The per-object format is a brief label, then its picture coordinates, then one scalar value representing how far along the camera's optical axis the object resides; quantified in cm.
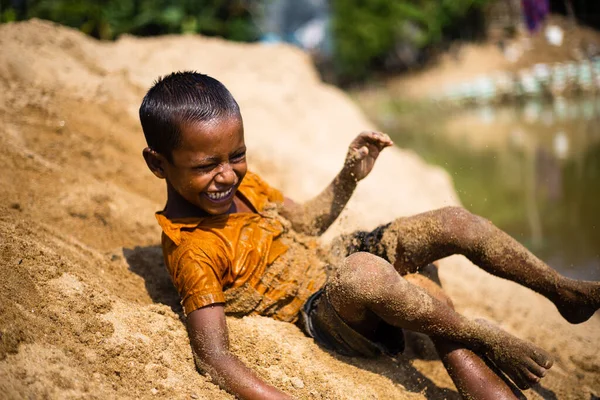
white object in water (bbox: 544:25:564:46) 1555
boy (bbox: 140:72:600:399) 204
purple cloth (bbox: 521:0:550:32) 1087
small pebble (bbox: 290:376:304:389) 206
